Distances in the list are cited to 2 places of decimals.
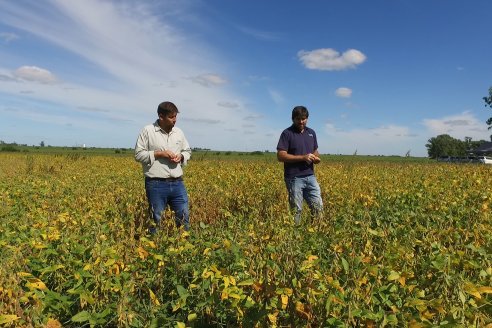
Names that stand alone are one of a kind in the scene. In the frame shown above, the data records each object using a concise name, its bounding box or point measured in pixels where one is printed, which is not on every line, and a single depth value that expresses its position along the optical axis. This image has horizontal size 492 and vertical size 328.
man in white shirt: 4.80
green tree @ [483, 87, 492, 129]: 50.29
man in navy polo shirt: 5.52
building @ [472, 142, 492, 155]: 81.79
